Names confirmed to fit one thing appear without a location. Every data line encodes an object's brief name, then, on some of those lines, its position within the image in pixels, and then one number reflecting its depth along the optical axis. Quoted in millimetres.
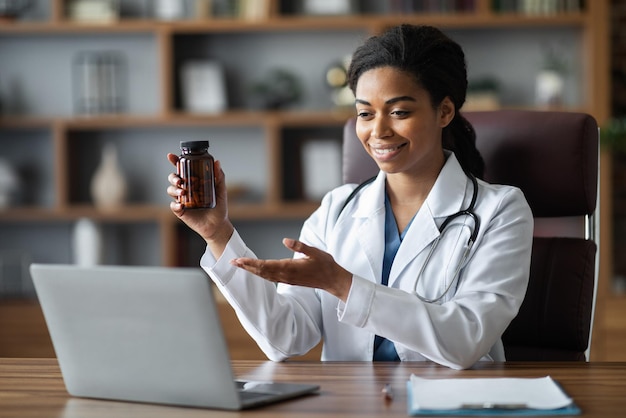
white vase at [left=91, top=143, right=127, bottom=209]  4445
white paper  1358
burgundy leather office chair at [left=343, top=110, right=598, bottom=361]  2113
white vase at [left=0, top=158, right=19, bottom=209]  4441
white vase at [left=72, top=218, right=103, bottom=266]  4414
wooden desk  1387
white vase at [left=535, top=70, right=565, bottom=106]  4281
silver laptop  1347
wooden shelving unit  4246
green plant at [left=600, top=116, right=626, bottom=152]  3857
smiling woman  1734
